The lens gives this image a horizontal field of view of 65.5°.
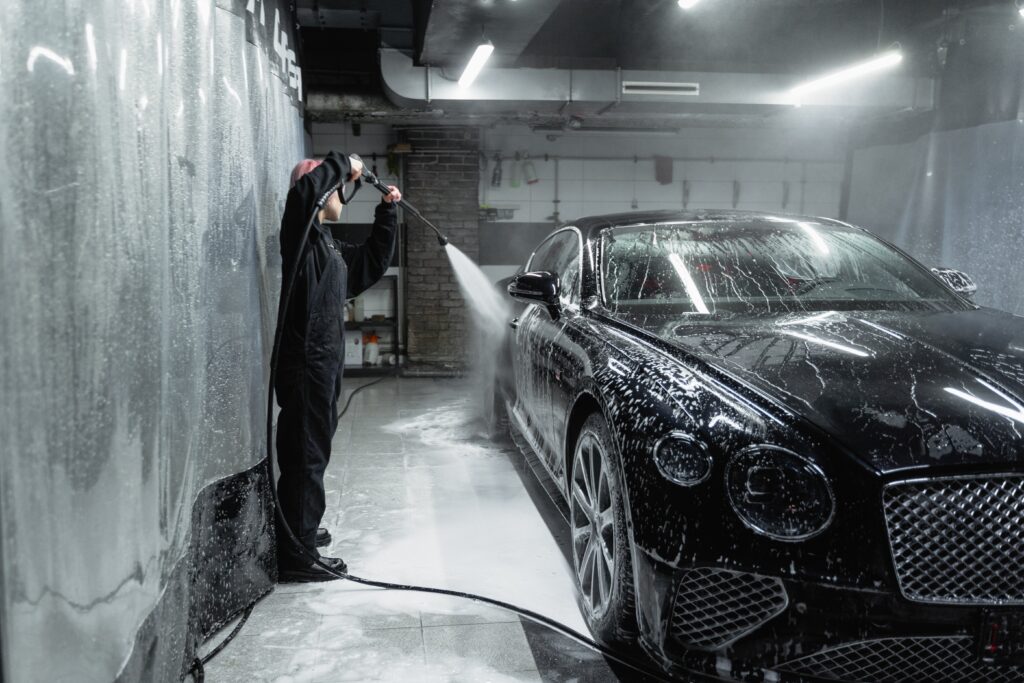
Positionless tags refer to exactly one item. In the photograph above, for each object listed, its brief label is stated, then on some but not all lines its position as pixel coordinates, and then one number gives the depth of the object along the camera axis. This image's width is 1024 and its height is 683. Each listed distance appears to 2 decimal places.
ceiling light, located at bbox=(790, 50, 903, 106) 6.27
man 3.04
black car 1.78
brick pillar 8.91
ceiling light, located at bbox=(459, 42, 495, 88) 6.04
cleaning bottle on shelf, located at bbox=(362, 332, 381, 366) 8.87
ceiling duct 7.20
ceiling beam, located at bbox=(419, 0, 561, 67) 5.45
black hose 2.67
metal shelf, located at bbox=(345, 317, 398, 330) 8.83
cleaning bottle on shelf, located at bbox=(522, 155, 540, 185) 9.23
